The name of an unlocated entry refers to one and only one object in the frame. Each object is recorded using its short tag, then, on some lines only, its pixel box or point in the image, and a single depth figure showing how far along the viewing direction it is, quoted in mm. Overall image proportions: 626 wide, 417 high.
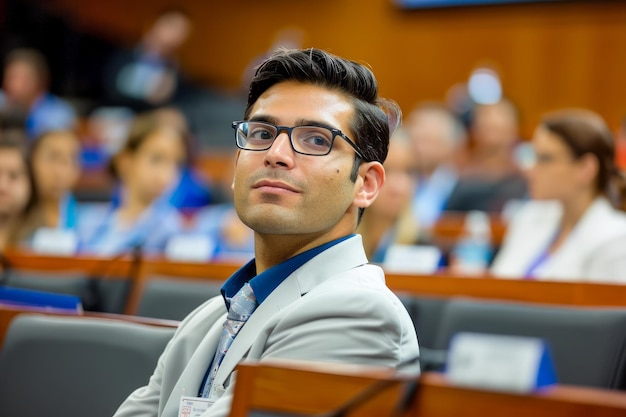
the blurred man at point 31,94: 12271
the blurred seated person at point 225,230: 8434
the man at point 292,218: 2785
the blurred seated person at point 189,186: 9358
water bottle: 7703
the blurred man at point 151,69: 13372
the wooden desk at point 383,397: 1799
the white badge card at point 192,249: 6601
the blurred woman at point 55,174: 8397
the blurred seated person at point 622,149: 9559
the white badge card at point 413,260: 5703
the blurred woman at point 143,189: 8383
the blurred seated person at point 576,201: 5784
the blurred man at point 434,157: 10275
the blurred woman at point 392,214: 7300
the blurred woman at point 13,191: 7636
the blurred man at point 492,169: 10186
